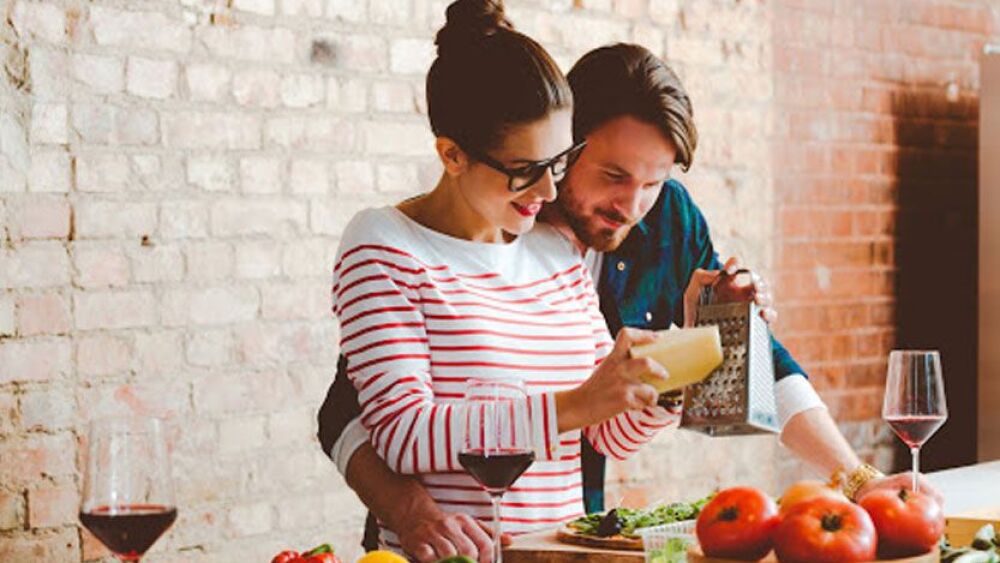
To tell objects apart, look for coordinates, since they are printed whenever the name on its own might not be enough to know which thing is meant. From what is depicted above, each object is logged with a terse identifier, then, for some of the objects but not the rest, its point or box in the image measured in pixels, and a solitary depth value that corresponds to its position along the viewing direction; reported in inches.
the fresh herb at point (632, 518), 100.5
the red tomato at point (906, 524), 85.5
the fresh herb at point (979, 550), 89.8
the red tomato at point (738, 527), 85.2
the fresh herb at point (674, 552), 92.3
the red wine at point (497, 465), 91.4
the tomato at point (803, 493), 86.7
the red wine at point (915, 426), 107.7
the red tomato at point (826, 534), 83.5
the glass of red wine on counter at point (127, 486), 81.4
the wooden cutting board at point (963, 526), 106.3
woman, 103.6
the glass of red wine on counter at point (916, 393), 107.6
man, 105.1
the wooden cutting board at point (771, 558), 84.9
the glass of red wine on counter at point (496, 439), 91.4
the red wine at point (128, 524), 81.3
